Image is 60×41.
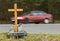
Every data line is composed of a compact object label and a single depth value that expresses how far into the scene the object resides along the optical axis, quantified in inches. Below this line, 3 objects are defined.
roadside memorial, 402.9
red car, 1013.2
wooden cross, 414.9
